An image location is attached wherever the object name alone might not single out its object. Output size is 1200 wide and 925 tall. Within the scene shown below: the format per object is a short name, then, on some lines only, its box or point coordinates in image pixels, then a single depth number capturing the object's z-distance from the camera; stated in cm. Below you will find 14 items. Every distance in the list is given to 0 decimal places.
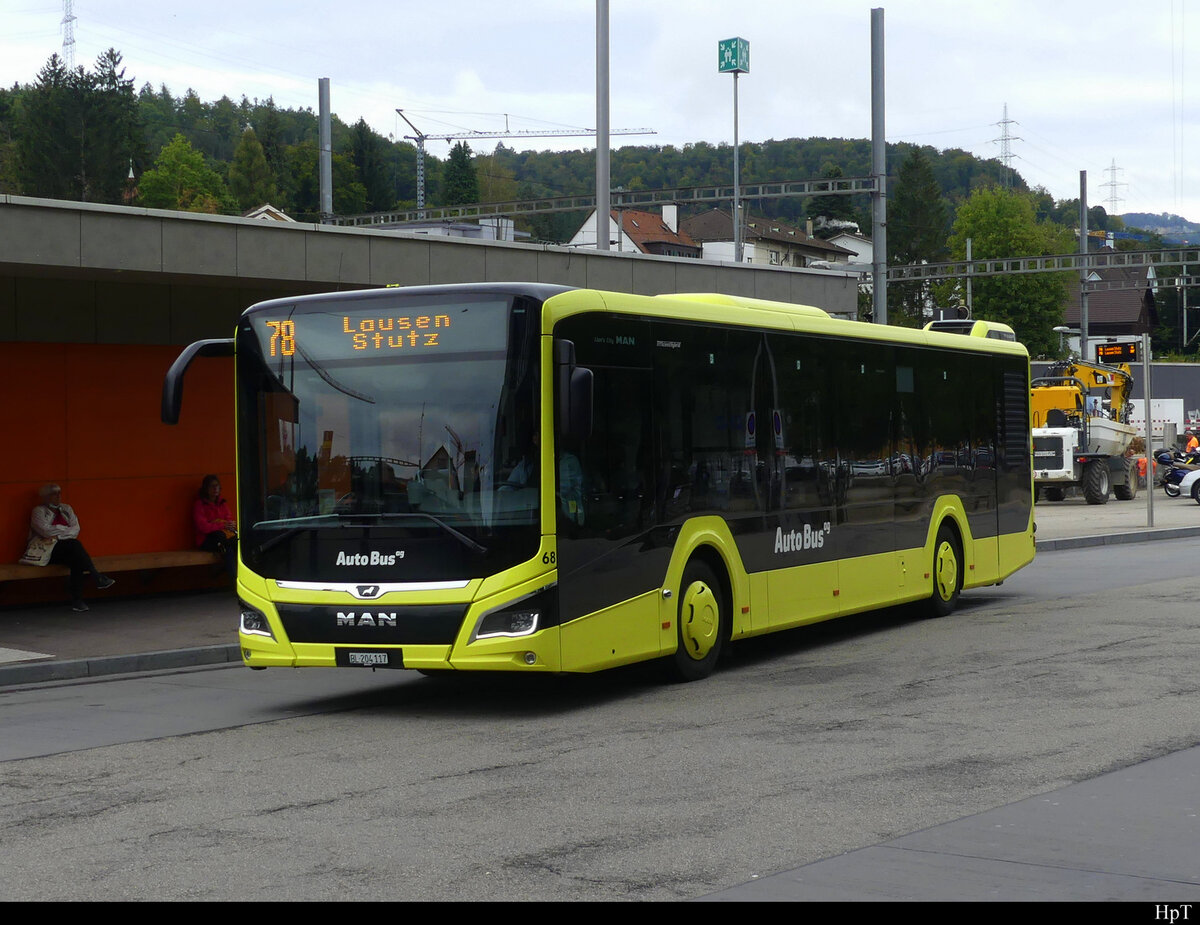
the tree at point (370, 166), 12594
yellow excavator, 4038
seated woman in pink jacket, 1823
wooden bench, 1616
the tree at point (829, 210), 14962
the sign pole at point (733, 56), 5256
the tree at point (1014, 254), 10112
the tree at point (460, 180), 13438
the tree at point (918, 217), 12119
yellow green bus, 989
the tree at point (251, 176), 12519
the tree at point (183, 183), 11000
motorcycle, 4247
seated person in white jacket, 1631
